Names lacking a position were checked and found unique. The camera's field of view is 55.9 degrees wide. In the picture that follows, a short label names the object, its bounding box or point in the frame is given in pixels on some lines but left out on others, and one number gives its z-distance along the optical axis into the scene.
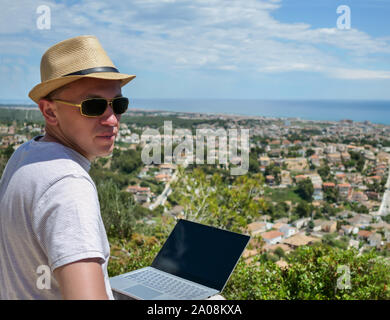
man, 0.61
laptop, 1.07
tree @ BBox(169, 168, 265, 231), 4.69
